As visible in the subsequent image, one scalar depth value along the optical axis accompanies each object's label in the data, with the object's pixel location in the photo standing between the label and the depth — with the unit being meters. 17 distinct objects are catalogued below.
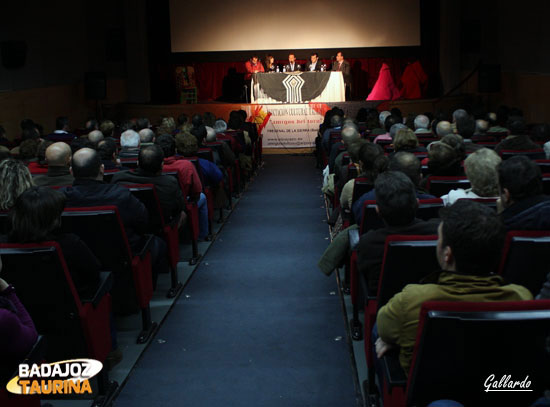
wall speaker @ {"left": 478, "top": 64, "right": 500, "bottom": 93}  12.26
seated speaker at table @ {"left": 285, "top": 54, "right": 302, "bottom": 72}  13.36
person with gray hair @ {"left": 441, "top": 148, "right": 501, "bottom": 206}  3.09
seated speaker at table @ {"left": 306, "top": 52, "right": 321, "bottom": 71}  13.28
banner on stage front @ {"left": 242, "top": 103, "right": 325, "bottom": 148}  11.45
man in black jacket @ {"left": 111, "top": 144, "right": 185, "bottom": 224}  4.06
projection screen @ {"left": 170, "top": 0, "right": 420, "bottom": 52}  14.56
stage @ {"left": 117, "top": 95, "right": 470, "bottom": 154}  11.45
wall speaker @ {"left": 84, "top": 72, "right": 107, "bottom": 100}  13.06
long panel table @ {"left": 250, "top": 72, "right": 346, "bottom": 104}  12.44
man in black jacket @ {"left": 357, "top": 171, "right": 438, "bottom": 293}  2.46
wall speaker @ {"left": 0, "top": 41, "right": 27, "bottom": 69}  9.75
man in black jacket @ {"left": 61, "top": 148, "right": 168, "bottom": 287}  3.26
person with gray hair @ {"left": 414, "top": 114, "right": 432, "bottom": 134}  6.52
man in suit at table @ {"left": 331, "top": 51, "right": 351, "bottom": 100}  13.20
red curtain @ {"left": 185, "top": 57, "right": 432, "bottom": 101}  14.90
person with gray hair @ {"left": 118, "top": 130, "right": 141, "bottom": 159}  5.82
